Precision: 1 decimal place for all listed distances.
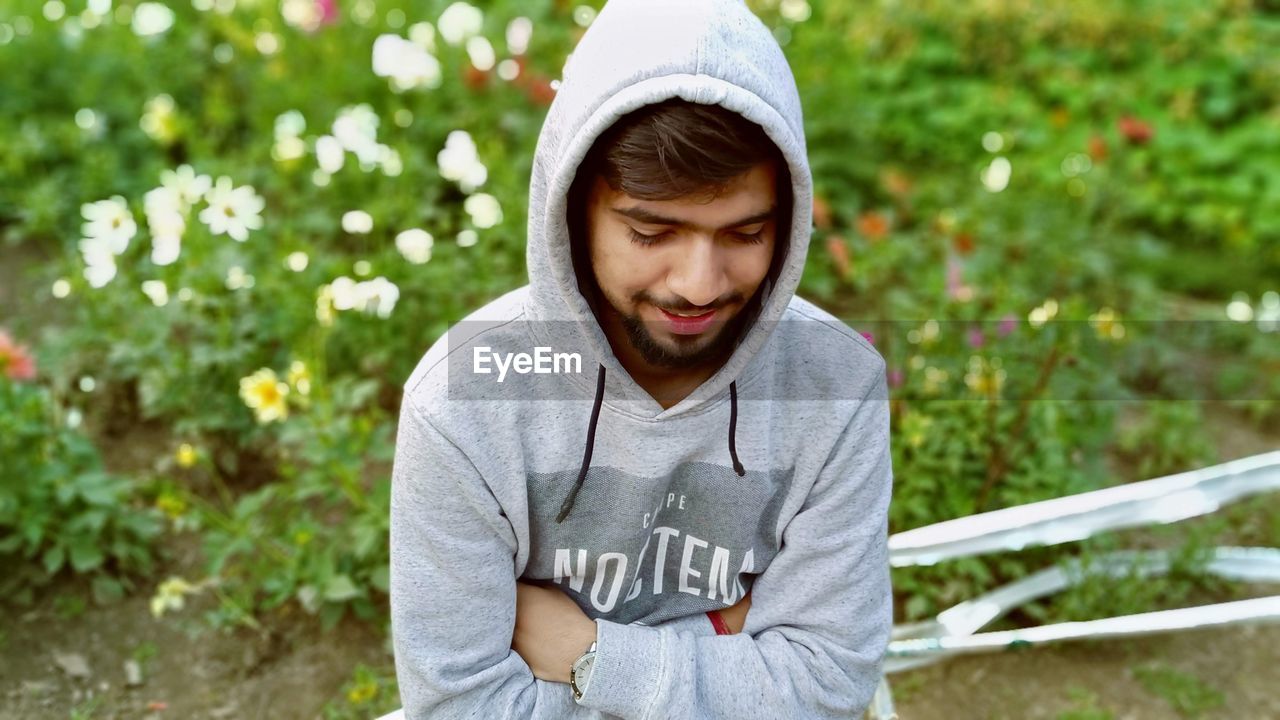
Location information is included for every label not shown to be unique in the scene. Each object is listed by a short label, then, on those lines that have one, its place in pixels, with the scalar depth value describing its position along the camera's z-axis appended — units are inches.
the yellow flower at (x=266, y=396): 88.3
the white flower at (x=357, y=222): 105.8
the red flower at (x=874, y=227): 137.1
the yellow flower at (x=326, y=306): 98.9
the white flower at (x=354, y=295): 98.0
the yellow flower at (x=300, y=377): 88.4
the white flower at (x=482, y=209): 113.7
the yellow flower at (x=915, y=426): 99.8
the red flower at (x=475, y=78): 148.6
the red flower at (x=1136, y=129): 146.9
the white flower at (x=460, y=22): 143.9
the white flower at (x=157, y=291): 100.0
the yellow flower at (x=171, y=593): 89.7
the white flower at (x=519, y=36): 151.5
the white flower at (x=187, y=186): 108.7
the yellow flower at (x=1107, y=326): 107.0
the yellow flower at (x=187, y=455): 90.1
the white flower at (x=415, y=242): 106.3
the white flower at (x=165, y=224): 102.1
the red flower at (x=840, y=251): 130.7
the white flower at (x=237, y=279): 105.5
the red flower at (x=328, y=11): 154.6
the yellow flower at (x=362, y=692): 85.8
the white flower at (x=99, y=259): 101.5
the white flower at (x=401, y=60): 122.5
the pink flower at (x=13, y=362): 94.0
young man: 54.1
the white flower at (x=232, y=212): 104.4
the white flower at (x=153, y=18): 142.6
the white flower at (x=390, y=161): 121.2
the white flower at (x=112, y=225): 102.7
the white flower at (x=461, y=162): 112.6
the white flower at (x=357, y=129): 117.8
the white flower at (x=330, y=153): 117.3
